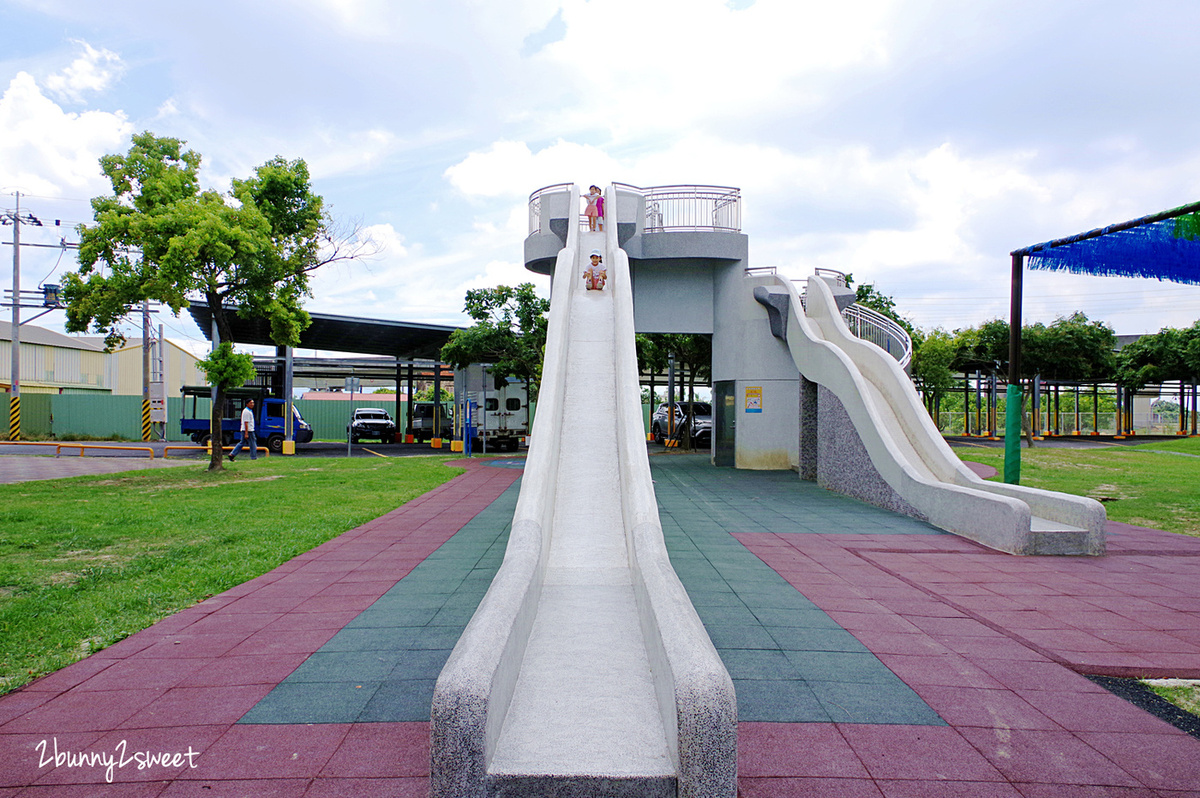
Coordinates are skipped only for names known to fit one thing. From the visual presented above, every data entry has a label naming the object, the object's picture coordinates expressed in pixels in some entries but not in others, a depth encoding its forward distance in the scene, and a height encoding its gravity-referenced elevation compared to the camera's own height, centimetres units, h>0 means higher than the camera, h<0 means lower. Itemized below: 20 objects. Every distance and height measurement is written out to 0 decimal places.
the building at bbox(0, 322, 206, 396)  4272 +209
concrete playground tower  899 +56
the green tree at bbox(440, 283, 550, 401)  2208 +215
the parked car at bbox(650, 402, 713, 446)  2799 -86
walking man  2078 -82
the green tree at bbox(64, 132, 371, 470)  1433 +320
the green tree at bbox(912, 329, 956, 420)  3266 +186
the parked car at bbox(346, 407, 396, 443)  3375 -116
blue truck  2773 -84
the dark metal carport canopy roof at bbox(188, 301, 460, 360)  2752 +284
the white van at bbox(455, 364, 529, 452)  2594 -46
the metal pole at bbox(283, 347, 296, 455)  2653 -15
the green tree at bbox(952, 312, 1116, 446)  3222 +263
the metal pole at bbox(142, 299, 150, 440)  2894 +113
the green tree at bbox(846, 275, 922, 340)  2714 +399
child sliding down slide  1495 +262
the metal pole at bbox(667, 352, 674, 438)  2497 +28
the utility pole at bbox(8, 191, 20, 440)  2948 +256
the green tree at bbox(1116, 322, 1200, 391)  3294 +224
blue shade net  985 +217
